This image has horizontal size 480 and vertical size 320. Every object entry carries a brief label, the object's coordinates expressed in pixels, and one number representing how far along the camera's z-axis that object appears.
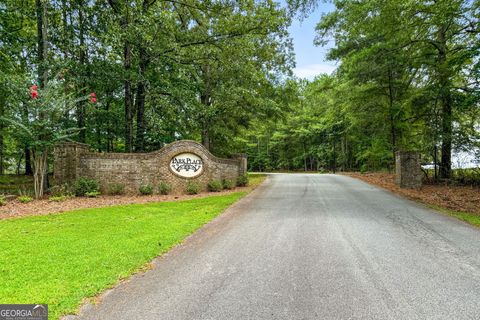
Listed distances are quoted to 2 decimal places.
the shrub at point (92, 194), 9.65
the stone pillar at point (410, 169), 11.83
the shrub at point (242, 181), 13.59
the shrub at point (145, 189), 10.56
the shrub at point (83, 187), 9.77
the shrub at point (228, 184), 12.52
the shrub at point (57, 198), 8.87
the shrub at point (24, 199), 8.71
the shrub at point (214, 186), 11.76
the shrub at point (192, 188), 11.10
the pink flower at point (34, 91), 8.46
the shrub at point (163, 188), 10.89
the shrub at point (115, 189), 10.44
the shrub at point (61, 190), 9.60
